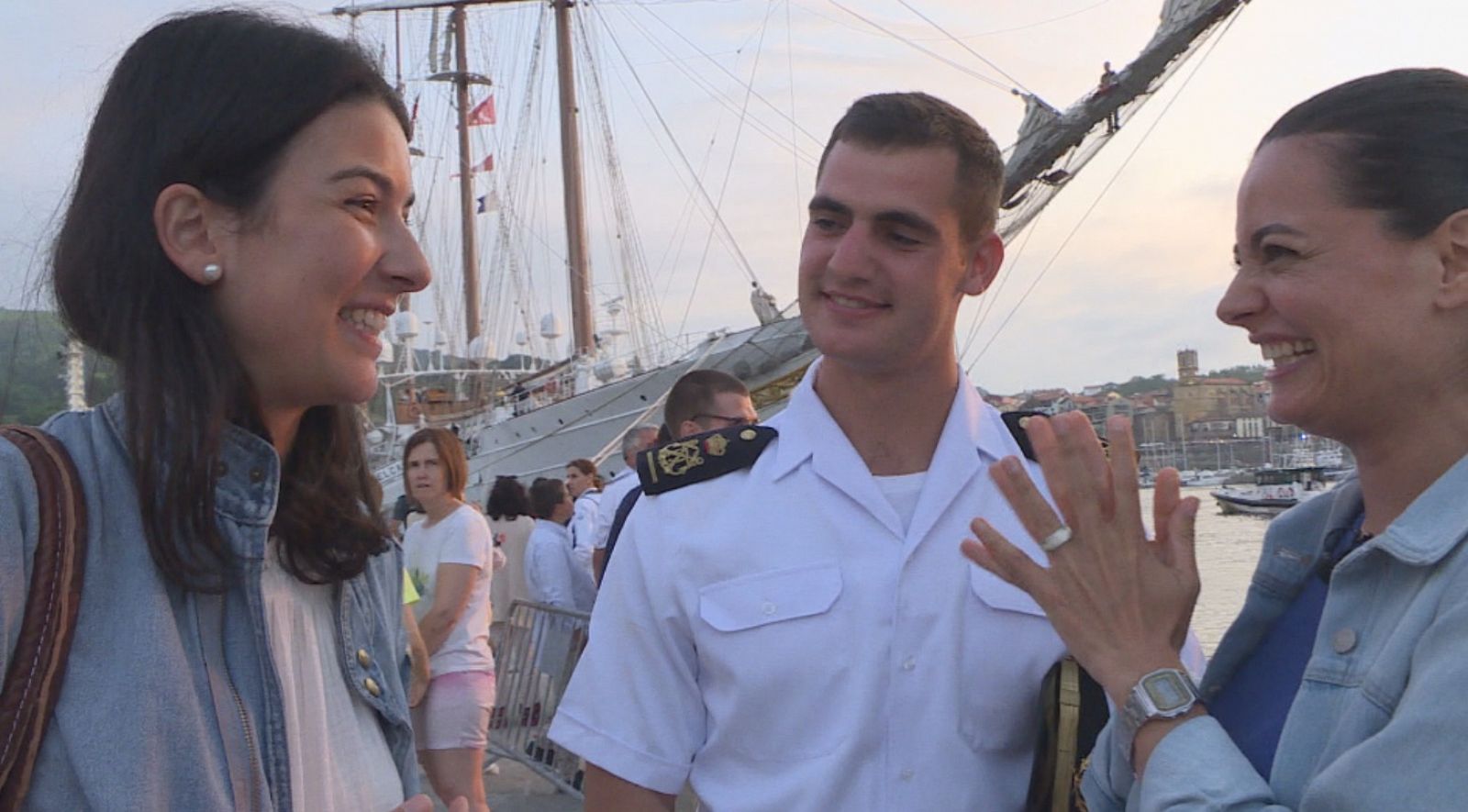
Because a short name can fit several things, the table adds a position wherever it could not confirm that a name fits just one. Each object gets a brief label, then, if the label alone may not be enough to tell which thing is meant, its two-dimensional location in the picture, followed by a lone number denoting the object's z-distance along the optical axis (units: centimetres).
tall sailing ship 1753
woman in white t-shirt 506
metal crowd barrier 693
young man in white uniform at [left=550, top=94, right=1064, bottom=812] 217
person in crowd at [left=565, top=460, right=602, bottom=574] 930
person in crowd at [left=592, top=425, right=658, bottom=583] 657
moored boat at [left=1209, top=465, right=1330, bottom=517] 5784
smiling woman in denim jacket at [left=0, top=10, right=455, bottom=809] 149
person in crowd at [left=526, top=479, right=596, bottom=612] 869
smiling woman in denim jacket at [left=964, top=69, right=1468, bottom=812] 153
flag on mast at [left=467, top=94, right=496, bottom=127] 4034
